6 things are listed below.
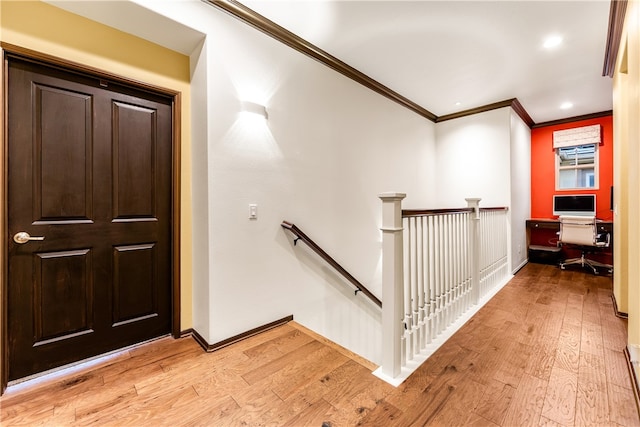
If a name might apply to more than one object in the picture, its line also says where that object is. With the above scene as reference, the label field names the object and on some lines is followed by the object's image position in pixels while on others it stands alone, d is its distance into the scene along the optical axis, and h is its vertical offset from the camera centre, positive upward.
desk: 4.48 -0.42
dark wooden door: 1.65 -0.01
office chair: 4.17 -0.40
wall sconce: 2.20 +0.85
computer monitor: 4.67 +0.13
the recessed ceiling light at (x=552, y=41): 2.65 +1.67
